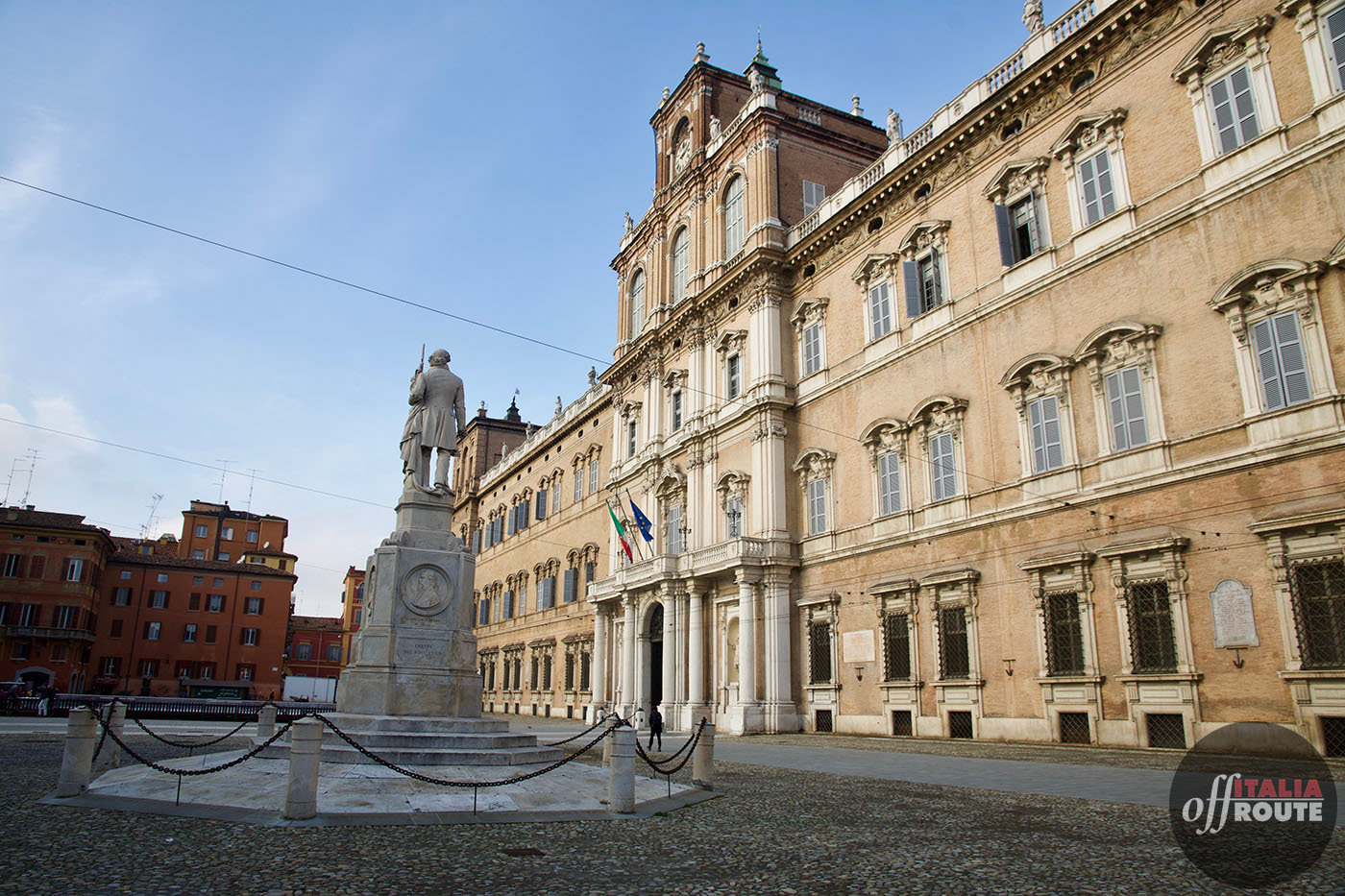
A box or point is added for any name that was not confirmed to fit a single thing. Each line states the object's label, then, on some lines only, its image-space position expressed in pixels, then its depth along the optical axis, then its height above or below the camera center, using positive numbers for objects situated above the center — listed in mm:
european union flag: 29500 +5060
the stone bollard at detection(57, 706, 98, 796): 9188 -777
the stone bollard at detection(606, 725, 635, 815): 8961 -920
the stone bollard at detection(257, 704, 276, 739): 14686 -663
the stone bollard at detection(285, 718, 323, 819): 7930 -763
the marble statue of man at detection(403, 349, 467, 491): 14305 +4082
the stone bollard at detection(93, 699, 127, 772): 12123 -971
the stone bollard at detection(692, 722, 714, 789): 11273 -1003
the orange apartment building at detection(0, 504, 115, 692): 46375 +4200
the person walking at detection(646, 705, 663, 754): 17553 -809
